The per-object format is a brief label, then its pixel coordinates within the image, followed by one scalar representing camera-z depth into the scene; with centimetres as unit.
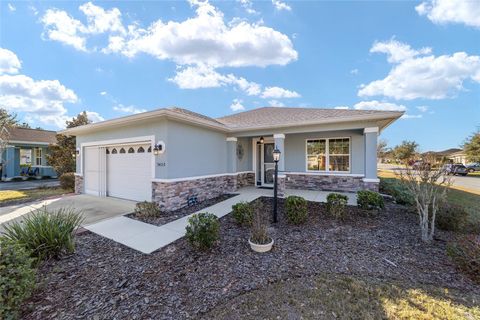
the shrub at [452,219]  531
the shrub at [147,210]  643
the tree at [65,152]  1284
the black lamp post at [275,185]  576
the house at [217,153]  704
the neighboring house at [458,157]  3697
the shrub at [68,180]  1129
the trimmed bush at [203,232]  408
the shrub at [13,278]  228
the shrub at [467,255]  334
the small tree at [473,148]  2462
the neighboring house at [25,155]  1604
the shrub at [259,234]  423
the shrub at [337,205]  601
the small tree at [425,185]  468
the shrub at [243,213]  540
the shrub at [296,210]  559
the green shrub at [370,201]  622
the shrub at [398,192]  751
